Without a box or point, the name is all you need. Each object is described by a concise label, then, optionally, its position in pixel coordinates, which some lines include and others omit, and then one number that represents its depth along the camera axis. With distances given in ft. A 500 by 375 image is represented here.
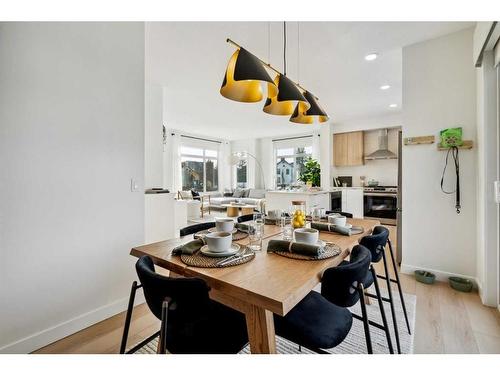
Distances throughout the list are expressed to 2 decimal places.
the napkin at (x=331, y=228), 5.53
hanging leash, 8.14
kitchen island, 15.47
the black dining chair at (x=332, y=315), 3.43
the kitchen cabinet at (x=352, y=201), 20.11
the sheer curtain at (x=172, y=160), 25.50
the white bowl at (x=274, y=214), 6.98
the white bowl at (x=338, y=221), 6.05
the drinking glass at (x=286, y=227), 5.33
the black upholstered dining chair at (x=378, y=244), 4.92
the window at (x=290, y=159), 27.45
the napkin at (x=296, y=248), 4.02
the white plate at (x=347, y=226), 5.72
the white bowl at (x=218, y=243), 4.02
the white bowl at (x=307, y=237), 4.46
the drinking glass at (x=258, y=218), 5.21
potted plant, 21.86
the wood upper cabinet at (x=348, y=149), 21.18
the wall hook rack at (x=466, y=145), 7.89
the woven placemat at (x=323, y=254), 3.99
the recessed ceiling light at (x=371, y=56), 9.98
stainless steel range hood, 20.13
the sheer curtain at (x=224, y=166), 31.73
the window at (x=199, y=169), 27.81
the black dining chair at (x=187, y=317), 2.99
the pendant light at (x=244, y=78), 4.64
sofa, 26.40
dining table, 2.84
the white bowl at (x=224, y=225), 5.29
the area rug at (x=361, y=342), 5.22
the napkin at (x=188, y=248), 4.15
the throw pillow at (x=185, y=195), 24.59
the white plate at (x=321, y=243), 4.55
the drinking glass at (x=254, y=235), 4.76
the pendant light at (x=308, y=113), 6.74
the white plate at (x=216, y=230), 5.58
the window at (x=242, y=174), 31.53
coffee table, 23.65
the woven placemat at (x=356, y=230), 5.76
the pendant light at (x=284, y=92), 5.52
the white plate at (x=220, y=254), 3.96
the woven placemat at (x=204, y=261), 3.65
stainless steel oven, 19.06
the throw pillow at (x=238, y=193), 28.80
